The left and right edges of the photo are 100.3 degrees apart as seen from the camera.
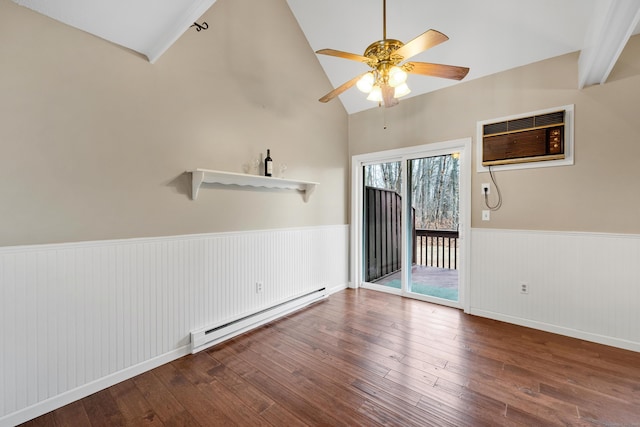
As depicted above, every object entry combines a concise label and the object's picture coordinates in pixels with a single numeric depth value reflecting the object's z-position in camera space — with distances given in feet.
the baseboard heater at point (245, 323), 7.93
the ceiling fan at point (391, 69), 6.02
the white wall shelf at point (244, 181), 7.77
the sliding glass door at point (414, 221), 11.33
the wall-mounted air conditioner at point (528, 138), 8.79
